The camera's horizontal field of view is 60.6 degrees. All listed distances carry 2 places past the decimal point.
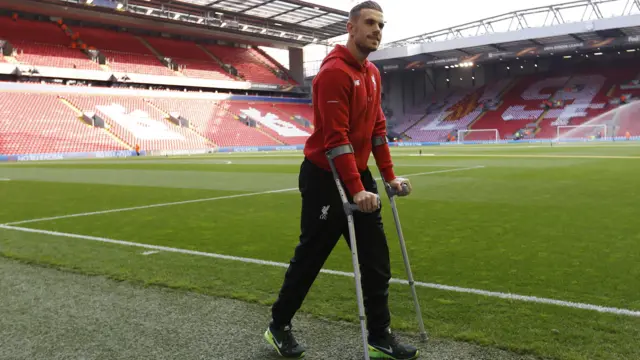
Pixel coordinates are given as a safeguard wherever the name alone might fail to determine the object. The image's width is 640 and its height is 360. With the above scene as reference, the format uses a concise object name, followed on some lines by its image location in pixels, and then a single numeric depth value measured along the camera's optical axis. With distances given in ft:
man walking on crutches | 10.02
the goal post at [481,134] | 186.70
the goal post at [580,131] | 162.81
